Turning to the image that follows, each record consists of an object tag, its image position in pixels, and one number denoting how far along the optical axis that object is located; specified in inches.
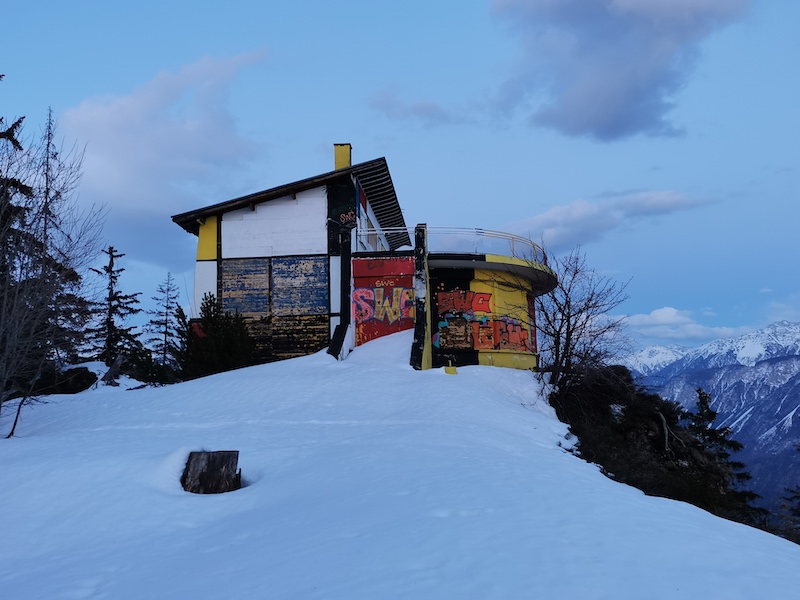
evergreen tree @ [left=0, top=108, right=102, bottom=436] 508.7
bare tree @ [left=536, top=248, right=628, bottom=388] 849.5
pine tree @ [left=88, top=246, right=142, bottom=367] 1593.3
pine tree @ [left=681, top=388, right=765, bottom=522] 694.5
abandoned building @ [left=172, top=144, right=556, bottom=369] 890.7
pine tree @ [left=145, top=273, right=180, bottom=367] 2003.1
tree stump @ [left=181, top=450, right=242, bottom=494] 363.9
